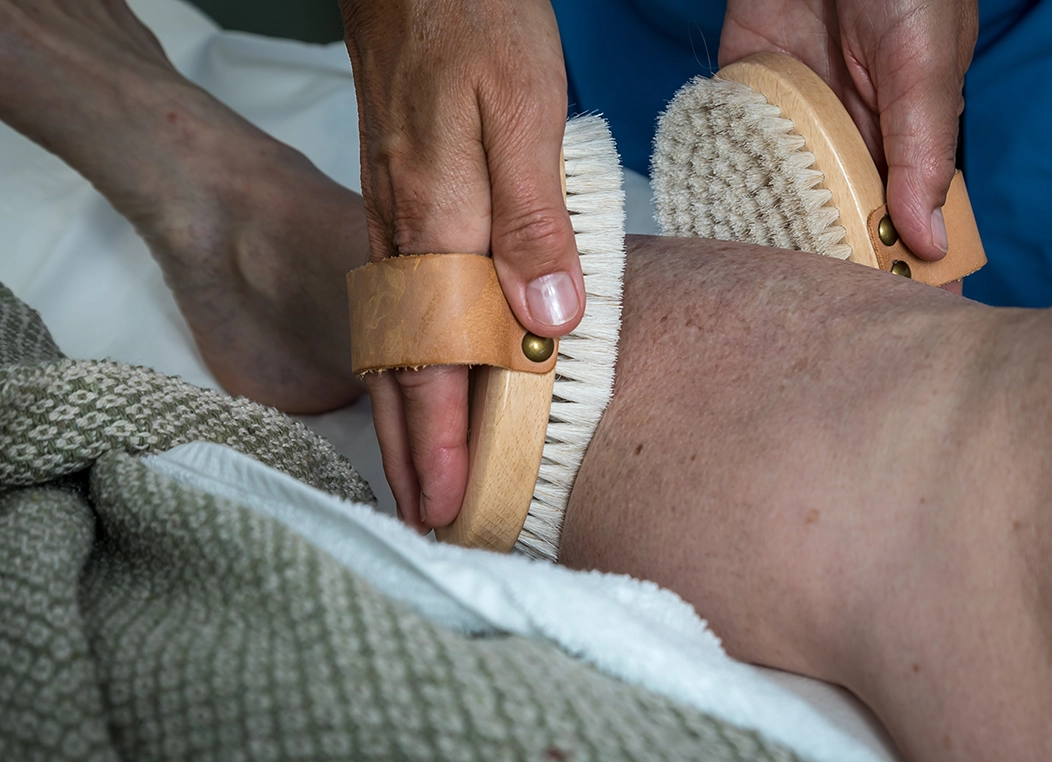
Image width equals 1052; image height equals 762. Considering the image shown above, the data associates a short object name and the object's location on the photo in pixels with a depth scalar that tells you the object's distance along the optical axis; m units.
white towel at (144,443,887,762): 0.33
